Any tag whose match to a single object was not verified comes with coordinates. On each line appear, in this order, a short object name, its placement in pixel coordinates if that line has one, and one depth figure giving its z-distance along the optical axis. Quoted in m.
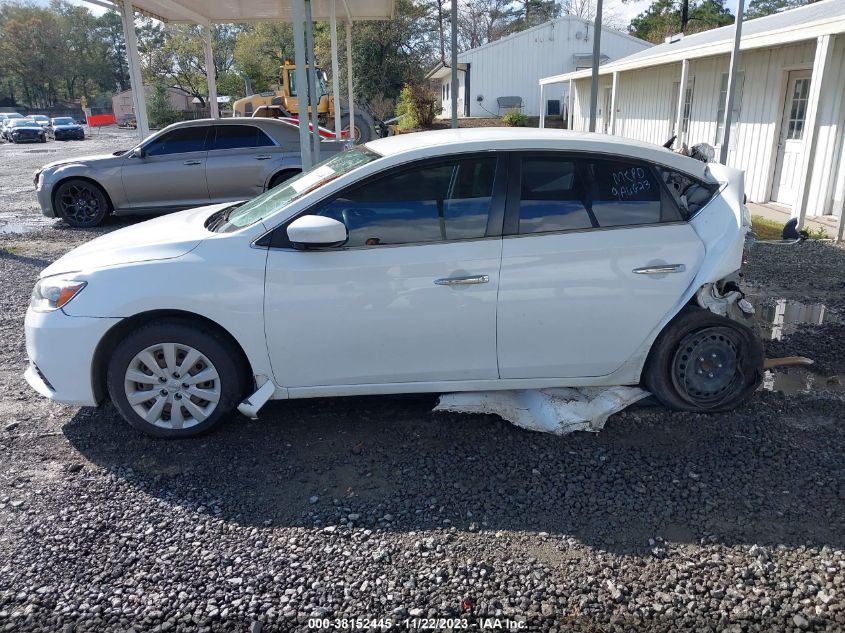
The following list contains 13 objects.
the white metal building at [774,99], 9.57
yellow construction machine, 23.86
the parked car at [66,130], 45.34
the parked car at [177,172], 10.98
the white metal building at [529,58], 38.66
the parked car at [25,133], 43.50
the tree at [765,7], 51.06
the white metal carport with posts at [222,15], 11.76
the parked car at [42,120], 50.56
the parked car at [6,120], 46.46
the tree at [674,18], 43.06
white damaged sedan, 3.87
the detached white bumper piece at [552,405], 4.13
